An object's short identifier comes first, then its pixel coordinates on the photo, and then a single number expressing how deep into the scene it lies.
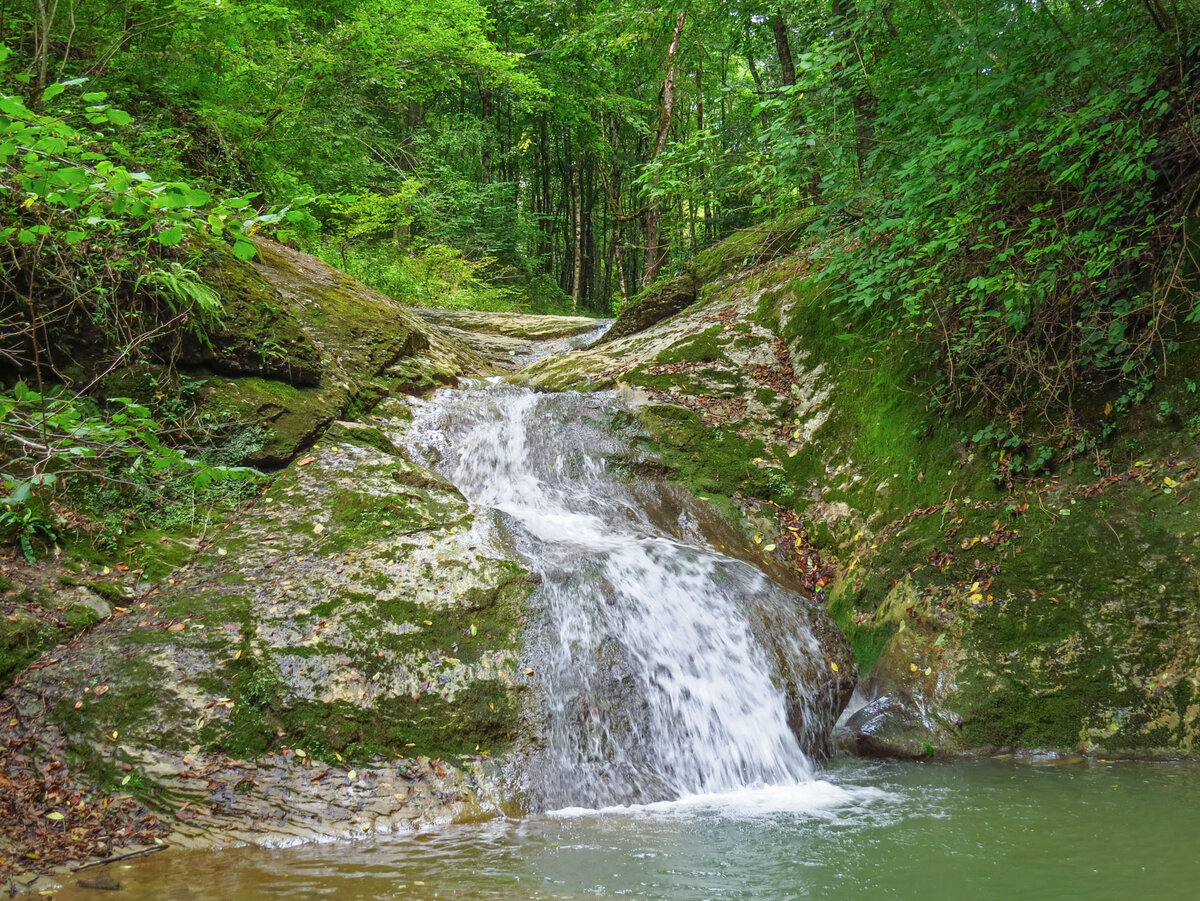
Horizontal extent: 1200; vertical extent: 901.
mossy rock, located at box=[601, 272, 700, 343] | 11.30
